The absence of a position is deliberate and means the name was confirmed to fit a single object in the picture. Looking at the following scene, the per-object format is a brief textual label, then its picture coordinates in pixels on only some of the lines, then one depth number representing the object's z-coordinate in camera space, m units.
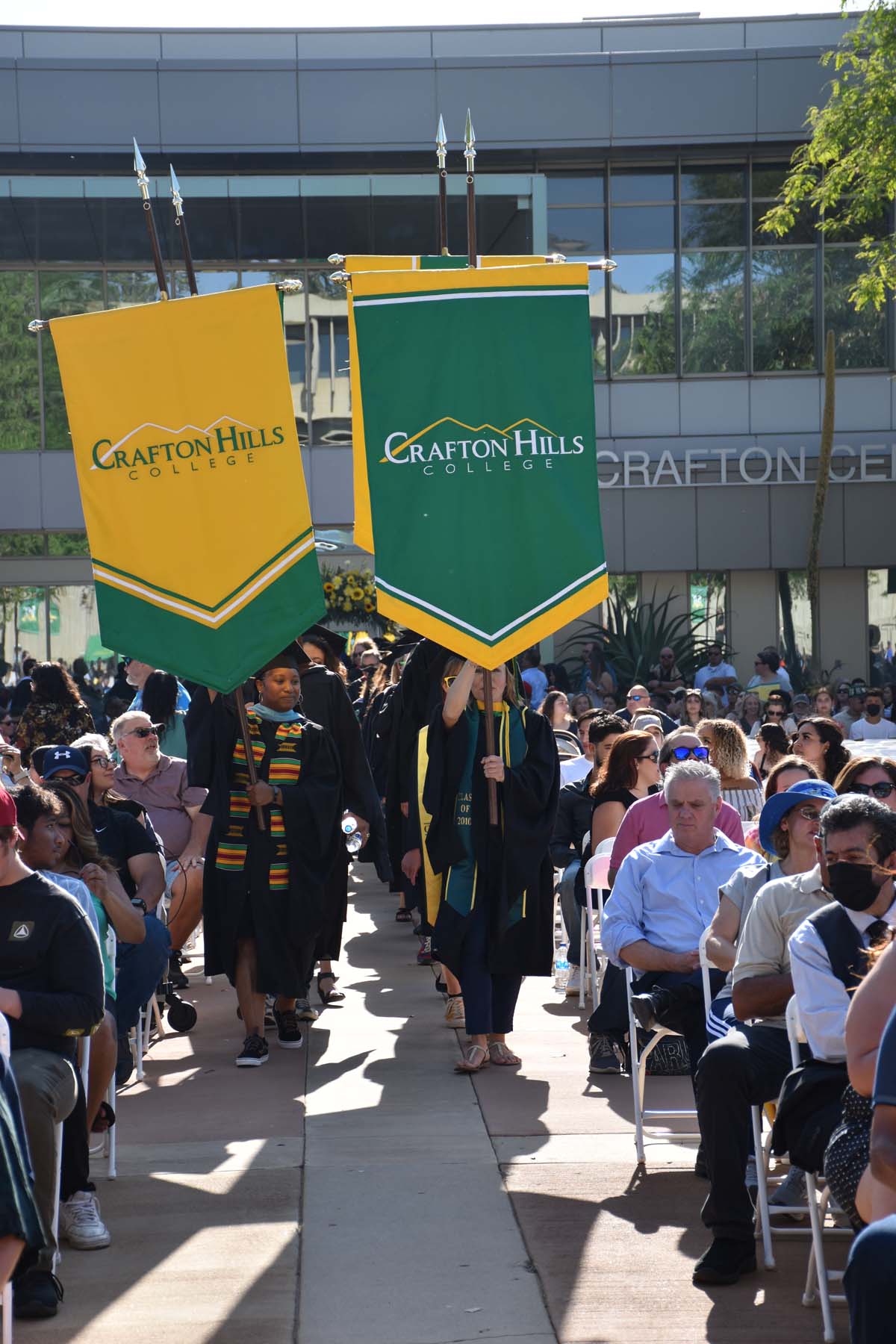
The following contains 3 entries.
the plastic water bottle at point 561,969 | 9.88
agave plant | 24.53
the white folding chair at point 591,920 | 8.20
